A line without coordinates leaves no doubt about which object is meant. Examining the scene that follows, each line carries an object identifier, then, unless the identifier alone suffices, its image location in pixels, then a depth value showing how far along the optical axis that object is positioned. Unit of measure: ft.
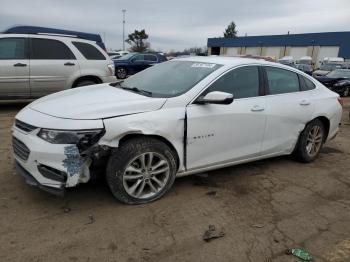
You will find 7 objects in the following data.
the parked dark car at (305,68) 73.95
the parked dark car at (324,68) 67.92
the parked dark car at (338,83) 54.21
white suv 26.30
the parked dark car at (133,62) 67.00
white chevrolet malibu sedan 11.21
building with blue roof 165.04
